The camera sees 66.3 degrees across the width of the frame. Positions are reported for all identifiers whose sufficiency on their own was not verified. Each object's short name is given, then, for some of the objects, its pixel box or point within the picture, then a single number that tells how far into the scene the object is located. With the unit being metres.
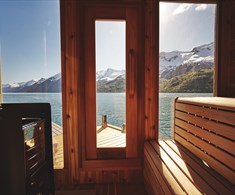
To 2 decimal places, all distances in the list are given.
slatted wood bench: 1.14
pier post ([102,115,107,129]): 2.24
